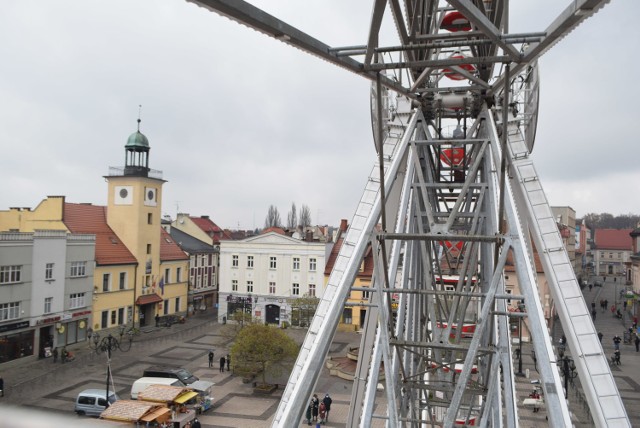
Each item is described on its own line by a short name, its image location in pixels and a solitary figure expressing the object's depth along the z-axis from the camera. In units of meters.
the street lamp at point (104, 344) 32.07
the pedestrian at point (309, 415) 20.64
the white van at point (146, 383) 22.19
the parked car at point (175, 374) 23.52
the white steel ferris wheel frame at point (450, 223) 4.65
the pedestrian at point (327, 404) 20.89
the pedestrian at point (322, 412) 20.78
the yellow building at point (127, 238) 37.03
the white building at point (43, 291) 28.42
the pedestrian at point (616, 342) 31.38
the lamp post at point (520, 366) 27.34
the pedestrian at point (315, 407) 20.62
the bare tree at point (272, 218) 98.25
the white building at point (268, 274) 41.41
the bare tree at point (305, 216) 97.94
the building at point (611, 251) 99.00
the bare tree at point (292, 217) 98.26
